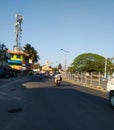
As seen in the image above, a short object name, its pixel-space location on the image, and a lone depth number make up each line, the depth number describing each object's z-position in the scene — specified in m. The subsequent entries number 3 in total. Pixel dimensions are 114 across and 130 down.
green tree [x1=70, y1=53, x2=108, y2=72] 49.57
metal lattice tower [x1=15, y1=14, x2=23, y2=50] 40.15
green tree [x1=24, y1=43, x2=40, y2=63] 48.60
